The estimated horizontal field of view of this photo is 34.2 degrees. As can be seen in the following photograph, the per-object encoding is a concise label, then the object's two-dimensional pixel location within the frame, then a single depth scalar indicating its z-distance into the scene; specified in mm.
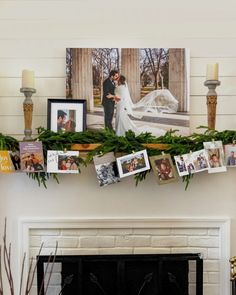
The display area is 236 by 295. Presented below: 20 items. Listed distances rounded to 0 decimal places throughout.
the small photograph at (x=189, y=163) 2105
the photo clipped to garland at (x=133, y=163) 2088
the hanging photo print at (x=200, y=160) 2102
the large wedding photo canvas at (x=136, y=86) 2189
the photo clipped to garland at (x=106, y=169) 2092
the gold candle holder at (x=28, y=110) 2100
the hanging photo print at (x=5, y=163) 2021
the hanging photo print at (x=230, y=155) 2100
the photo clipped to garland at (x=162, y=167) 2094
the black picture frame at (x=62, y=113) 2162
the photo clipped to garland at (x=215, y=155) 2096
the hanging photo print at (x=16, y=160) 2092
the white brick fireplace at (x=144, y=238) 2189
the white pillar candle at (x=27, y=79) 2092
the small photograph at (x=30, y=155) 2049
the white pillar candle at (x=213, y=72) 2102
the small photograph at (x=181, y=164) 2104
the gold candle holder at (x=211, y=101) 2093
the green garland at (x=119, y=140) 2084
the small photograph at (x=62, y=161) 2074
